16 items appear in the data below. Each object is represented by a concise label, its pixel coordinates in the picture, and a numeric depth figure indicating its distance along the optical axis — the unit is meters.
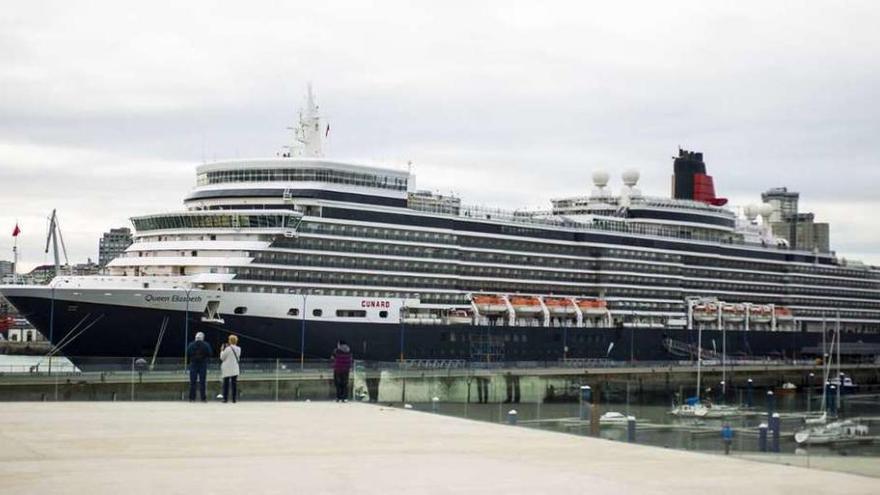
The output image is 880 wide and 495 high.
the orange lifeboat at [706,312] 102.22
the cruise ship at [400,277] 68.00
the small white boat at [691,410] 54.09
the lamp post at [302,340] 70.62
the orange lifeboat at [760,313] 107.94
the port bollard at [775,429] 19.52
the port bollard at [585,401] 23.38
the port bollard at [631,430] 20.35
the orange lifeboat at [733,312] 104.94
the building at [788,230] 150.62
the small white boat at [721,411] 55.63
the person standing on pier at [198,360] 25.52
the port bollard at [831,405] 38.47
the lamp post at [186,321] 67.44
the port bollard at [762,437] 19.00
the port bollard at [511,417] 22.29
